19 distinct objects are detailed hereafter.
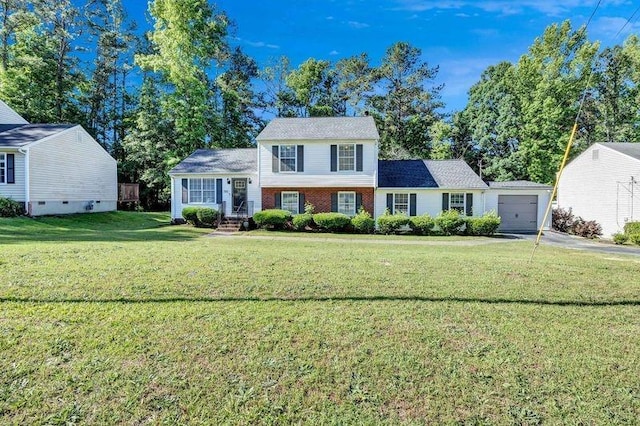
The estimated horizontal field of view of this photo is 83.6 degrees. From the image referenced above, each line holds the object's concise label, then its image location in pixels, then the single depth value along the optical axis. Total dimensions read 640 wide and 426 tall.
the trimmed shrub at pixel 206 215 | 19.03
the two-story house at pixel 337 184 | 19.19
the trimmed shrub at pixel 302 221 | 18.02
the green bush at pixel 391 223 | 17.72
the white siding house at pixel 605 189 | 17.69
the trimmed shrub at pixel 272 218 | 18.05
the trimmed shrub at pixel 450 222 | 17.59
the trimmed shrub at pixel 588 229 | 19.00
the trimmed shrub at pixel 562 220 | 21.25
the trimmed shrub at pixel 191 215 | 19.34
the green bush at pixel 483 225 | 17.52
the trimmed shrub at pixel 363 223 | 17.80
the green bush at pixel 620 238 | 16.06
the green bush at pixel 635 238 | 15.30
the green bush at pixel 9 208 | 16.42
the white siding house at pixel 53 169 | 18.16
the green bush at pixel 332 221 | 17.77
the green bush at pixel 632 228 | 15.69
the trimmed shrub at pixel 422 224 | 17.72
